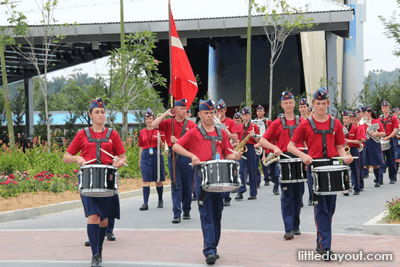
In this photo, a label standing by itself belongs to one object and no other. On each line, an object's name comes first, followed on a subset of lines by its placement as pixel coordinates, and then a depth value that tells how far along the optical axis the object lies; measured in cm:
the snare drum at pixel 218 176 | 771
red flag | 1170
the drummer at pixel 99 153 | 790
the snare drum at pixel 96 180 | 759
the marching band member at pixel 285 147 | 956
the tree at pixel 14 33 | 2170
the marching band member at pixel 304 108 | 1292
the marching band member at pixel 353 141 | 1587
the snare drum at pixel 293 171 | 968
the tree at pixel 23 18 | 2209
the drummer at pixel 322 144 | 805
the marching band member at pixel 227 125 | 1395
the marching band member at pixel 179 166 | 1165
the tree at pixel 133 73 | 2292
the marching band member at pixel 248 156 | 1536
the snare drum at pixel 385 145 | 1867
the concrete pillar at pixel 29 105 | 3997
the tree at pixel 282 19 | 2901
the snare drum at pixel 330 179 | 784
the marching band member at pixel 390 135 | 1872
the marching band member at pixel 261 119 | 1703
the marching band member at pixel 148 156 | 1371
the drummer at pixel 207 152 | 794
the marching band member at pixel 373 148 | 1784
